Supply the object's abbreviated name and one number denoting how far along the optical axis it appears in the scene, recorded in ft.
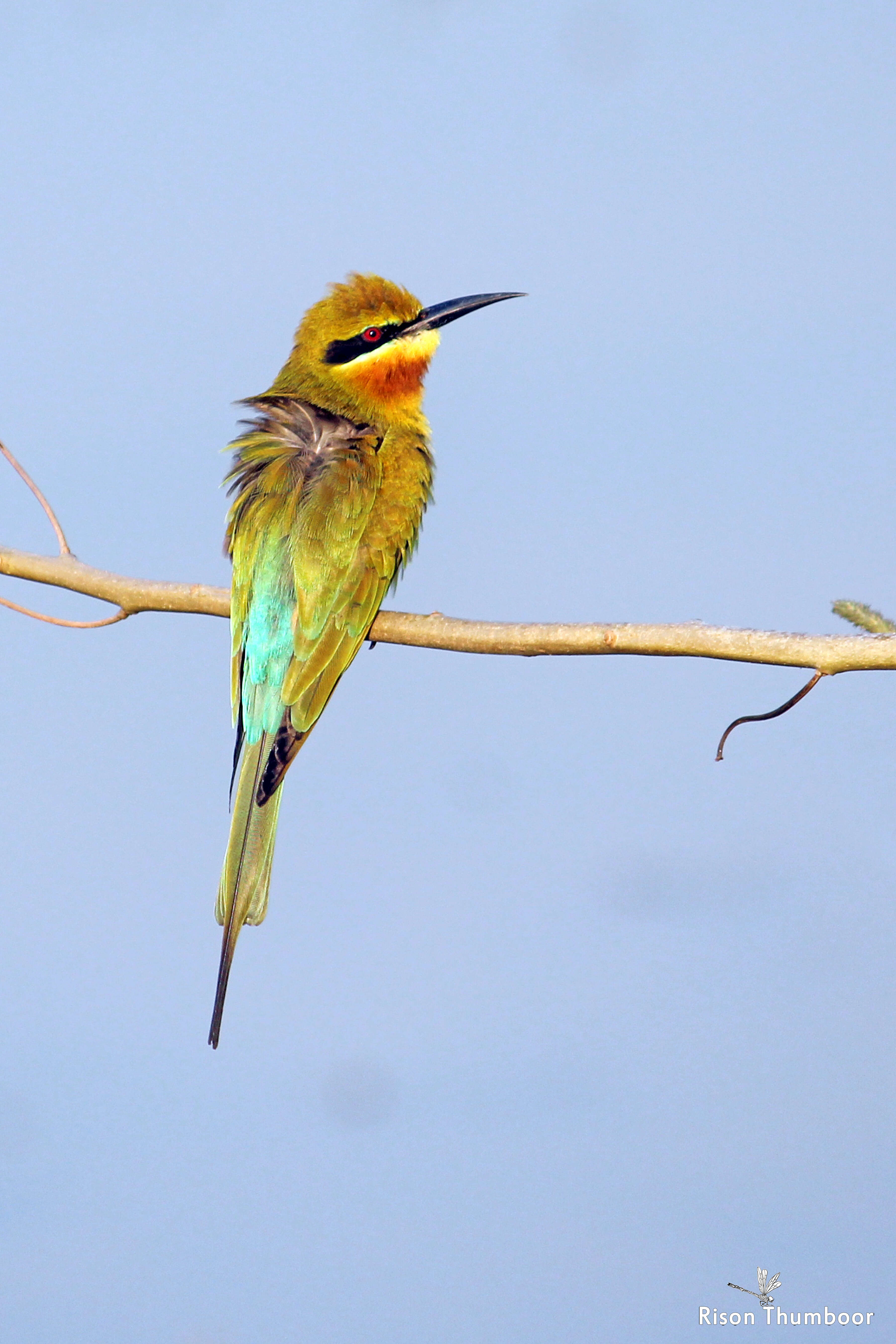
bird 24.85
